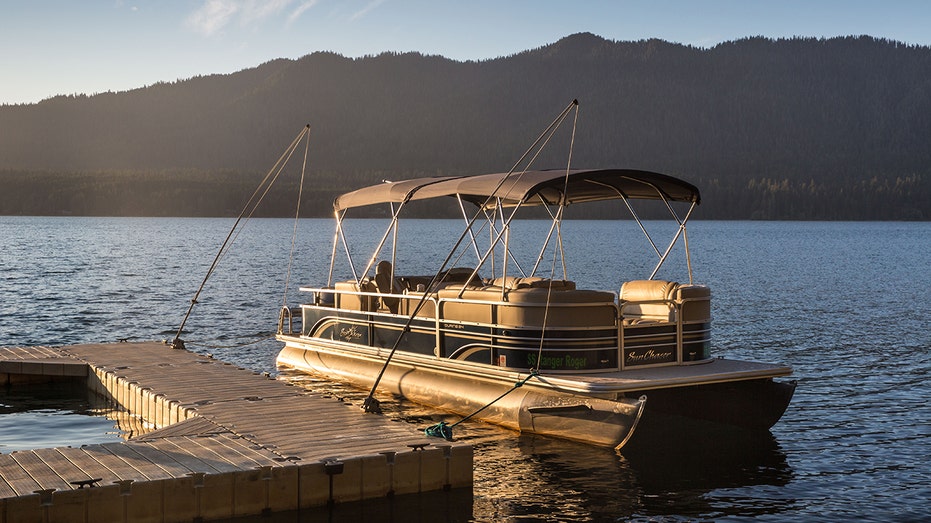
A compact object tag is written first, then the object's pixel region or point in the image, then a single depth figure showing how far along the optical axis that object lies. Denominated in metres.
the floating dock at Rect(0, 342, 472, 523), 9.40
